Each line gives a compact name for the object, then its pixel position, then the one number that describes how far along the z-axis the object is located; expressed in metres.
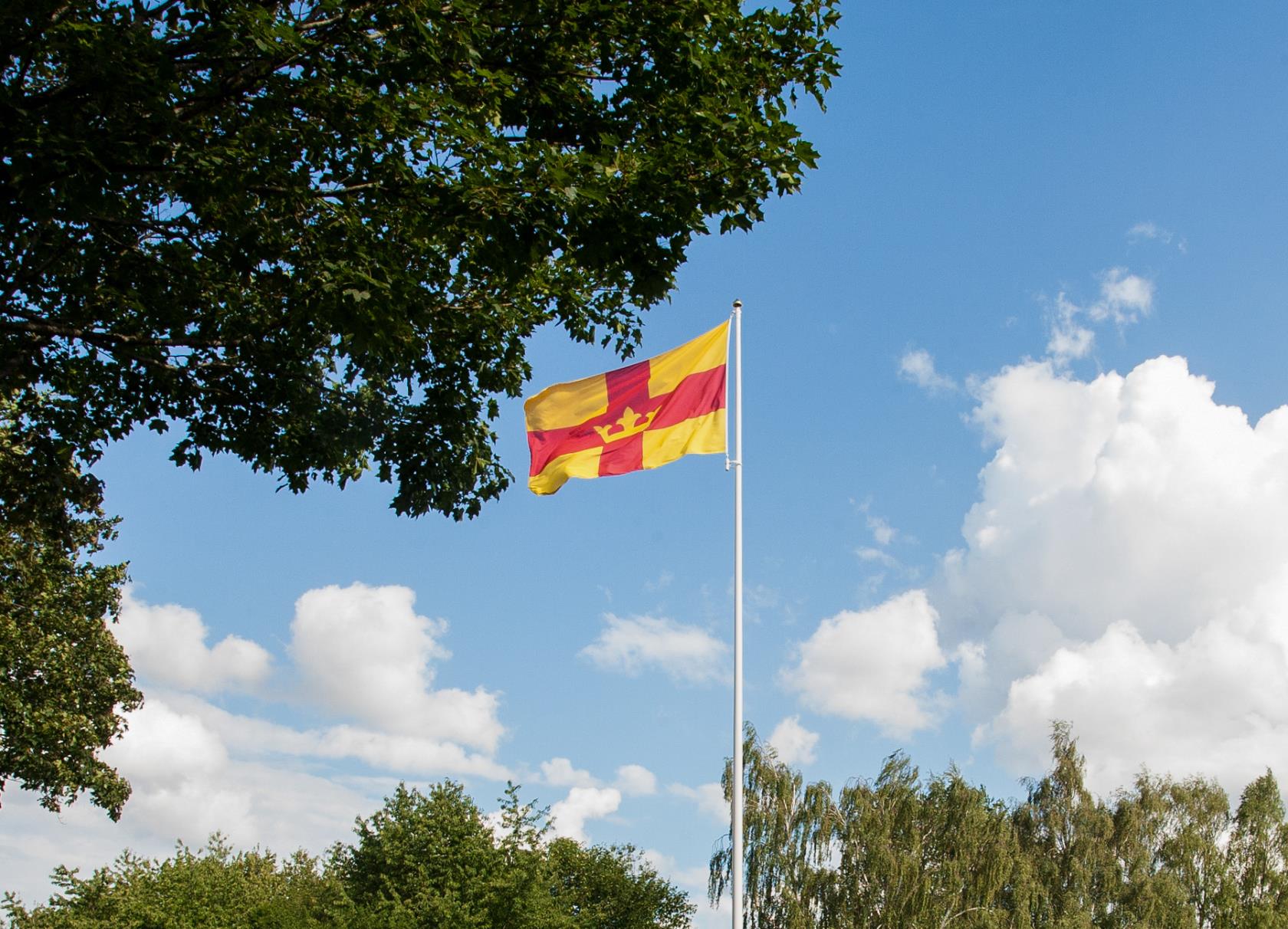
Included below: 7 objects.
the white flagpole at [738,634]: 12.44
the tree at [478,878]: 33.81
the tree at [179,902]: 36.47
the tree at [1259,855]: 38.47
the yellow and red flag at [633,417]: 13.88
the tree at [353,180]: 8.80
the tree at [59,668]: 20.70
